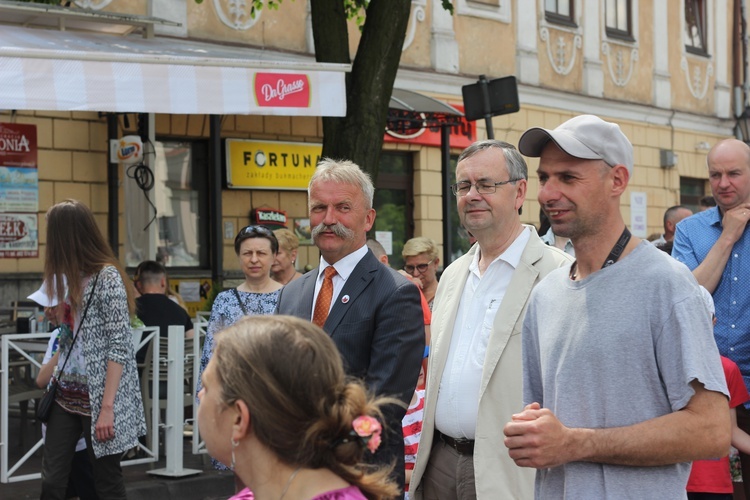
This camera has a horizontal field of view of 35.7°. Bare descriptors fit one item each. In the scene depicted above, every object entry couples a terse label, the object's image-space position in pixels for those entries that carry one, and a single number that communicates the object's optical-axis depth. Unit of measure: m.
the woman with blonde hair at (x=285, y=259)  8.75
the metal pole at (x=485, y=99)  11.39
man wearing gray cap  2.94
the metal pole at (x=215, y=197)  15.16
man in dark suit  4.37
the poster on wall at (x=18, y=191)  13.83
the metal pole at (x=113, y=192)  14.58
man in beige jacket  4.12
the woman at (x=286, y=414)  2.41
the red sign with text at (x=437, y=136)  18.33
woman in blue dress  7.24
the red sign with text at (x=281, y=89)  9.31
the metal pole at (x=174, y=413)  8.96
